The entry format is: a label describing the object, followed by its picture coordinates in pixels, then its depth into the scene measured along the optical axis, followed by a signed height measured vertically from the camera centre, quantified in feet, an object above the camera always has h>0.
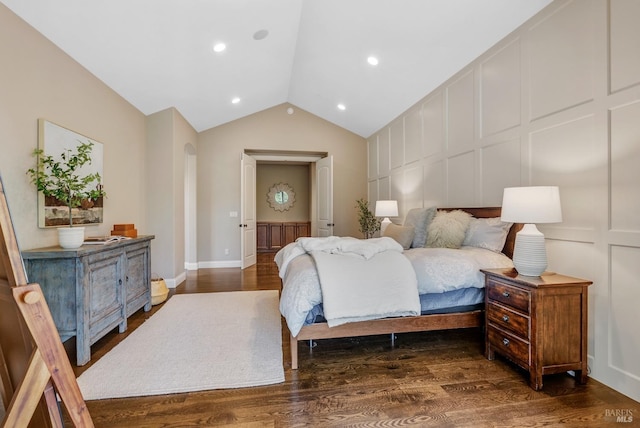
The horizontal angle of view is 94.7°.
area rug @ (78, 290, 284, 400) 6.48 -3.74
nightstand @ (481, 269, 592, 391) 6.23 -2.49
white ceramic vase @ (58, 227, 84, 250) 7.61 -0.61
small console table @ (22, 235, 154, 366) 7.27 -1.95
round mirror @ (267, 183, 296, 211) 29.25 +1.48
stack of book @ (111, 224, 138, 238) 10.77 -0.64
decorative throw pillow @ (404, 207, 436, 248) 11.19 -0.48
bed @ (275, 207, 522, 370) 7.12 -2.23
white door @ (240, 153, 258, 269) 18.79 +0.01
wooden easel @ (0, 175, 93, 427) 2.52 -1.26
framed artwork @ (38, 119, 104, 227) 7.96 +1.46
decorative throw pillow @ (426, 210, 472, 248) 9.65 -0.64
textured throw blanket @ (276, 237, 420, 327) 7.09 -1.84
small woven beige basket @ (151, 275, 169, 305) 12.12 -3.27
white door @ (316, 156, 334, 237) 19.58 +1.15
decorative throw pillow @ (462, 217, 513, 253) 8.80 -0.72
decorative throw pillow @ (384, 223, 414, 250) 11.07 -0.92
